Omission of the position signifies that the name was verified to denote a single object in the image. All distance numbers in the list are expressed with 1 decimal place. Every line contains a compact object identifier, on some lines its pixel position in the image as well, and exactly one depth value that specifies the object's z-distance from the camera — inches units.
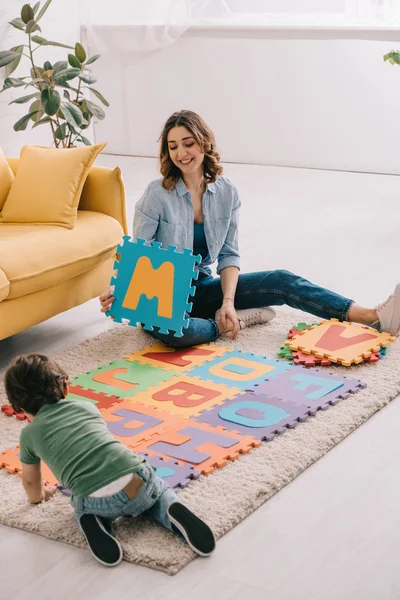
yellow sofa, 117.4
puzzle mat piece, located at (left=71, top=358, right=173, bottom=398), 110.2
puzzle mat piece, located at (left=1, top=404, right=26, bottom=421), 102.8
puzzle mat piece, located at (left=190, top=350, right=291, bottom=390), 112.7
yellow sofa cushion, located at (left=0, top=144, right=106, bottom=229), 131.9
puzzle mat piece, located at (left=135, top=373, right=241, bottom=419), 105.0
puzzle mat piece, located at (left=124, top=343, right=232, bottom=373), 118.0
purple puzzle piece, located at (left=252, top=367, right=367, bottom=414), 106.1
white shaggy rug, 78.5
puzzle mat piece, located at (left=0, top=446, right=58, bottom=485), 88.8
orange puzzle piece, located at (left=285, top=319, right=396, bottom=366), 117.9
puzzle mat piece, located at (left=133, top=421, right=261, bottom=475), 91.9
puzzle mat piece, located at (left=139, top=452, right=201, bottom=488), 87.4
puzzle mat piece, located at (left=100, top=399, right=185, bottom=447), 97.7
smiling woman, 123.6
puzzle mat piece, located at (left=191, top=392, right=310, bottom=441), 99.0
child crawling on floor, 77.5
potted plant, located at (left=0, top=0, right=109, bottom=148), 195.2
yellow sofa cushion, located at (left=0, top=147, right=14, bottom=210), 137.7
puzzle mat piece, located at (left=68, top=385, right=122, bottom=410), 106.0
